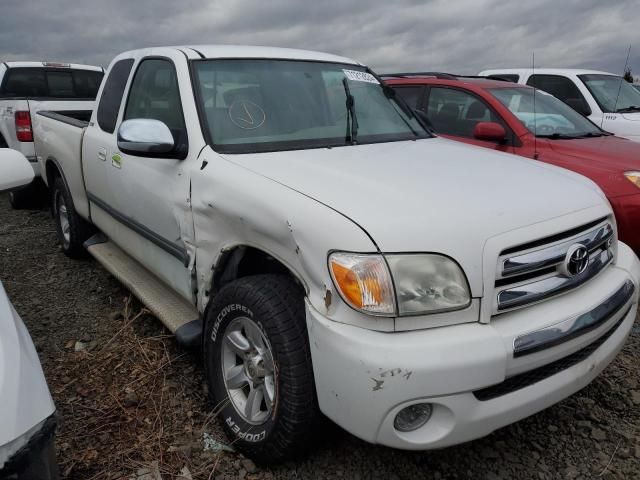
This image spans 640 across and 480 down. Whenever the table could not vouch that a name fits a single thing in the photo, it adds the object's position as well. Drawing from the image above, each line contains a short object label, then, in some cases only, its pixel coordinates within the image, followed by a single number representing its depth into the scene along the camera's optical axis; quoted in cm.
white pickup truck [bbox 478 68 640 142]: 700
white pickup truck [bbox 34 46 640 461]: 179
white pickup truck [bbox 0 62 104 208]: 617
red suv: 404
